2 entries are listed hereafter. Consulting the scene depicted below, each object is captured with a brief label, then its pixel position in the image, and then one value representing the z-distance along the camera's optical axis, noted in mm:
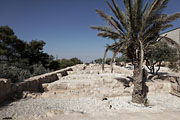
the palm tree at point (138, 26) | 3840
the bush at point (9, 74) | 4751
